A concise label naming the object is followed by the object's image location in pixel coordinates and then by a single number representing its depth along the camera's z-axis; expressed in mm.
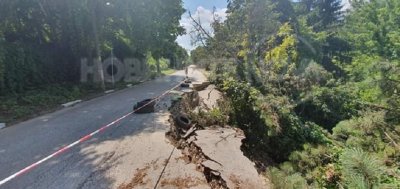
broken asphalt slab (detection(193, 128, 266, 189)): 4672
